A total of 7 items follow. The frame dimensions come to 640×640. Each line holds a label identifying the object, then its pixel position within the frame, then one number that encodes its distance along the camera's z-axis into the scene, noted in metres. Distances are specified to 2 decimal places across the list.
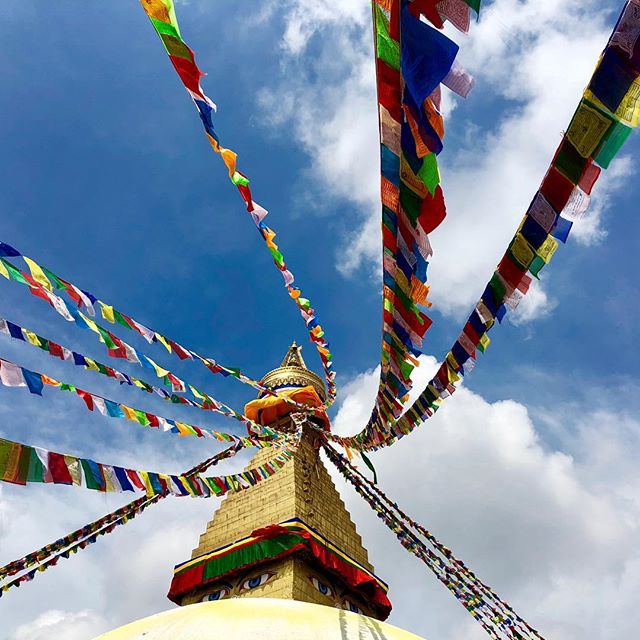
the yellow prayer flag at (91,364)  6.85
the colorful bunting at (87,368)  4.63
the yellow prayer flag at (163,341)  7.52
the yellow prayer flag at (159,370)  7.39
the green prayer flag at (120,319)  6.88
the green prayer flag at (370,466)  11.55
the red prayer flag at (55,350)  6.56
